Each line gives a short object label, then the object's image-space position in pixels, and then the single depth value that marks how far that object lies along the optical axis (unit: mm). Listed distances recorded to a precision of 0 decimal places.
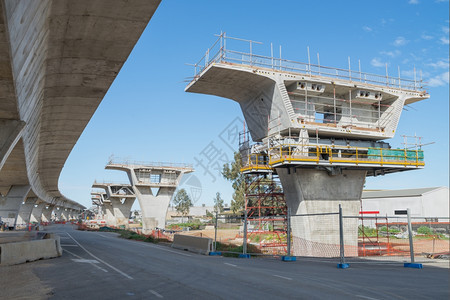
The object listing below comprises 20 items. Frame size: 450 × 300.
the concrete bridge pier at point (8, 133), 15484
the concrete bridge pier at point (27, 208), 67625
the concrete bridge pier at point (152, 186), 63656
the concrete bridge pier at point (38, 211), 93512
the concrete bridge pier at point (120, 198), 82375
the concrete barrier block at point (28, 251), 14281
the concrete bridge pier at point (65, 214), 172650
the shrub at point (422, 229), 48716
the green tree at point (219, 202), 152312
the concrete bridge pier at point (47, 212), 116688
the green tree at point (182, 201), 160625
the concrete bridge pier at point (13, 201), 43781
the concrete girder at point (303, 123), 25953
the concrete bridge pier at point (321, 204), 26203
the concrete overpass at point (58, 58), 9391
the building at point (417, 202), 68000
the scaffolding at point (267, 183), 28319
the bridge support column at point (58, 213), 147125
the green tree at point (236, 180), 73500
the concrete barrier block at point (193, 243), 21375
